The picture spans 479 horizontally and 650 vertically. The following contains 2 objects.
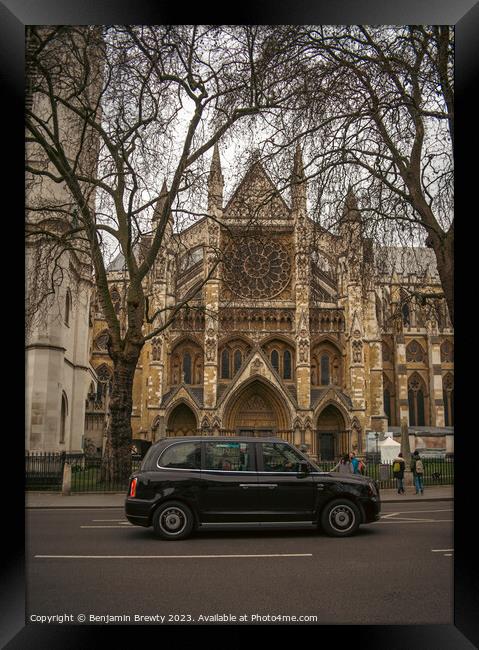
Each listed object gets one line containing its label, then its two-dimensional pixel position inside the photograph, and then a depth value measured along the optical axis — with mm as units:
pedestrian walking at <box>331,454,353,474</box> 19062
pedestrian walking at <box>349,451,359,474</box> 22253
